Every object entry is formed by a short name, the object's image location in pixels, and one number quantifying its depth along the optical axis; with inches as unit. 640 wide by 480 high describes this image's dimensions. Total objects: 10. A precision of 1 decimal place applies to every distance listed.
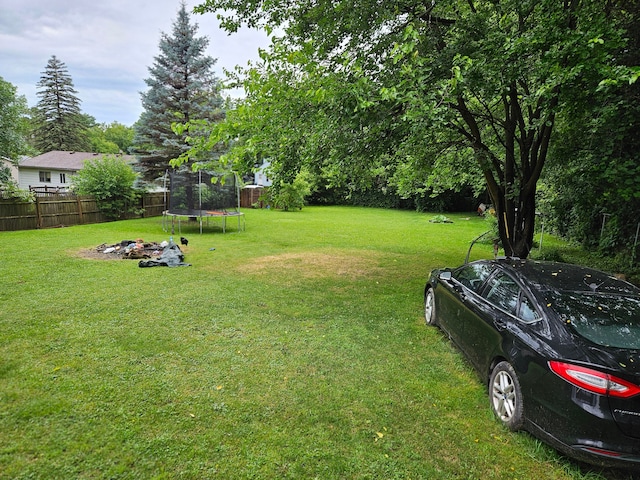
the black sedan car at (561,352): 81.4
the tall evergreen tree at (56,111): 1513.3
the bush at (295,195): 922.1
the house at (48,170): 1159.6
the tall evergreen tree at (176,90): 601.0
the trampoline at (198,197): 544.4
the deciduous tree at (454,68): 165.5
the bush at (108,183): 612.7
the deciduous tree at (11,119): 501.4
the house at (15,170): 1100.4
